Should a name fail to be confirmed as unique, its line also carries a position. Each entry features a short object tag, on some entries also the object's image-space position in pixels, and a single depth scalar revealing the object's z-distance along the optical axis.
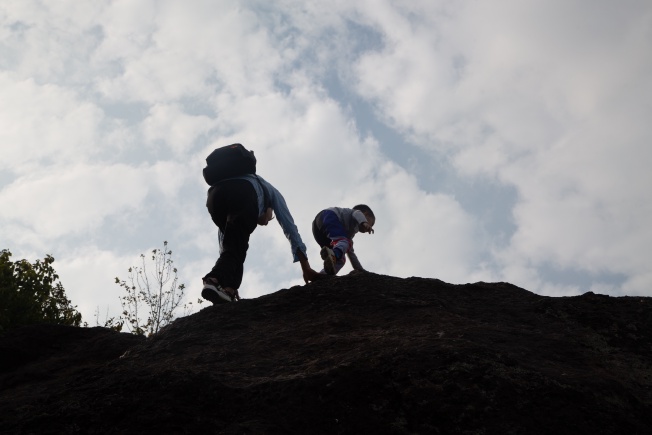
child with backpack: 5.46
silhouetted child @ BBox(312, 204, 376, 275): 7.41
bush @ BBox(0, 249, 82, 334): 10.73
